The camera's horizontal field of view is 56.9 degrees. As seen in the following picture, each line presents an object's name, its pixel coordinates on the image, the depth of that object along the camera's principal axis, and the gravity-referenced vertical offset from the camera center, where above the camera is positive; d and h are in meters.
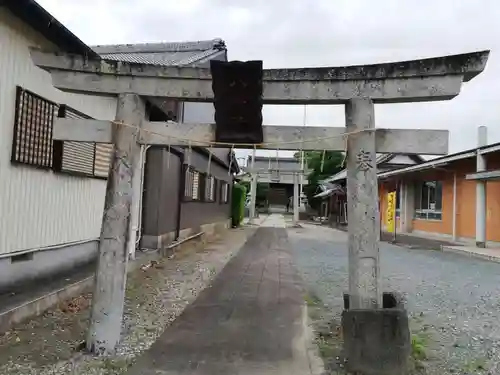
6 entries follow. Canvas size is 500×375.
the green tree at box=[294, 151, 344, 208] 40.40 +3.73
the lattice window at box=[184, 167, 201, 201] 14.91 +0.67
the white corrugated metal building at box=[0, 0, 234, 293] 5.91 +0.53
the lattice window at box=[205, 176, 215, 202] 19.20 +0.70
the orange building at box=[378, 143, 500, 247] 15.62 +0.75
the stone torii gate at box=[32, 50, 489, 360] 4.61 +0.82
